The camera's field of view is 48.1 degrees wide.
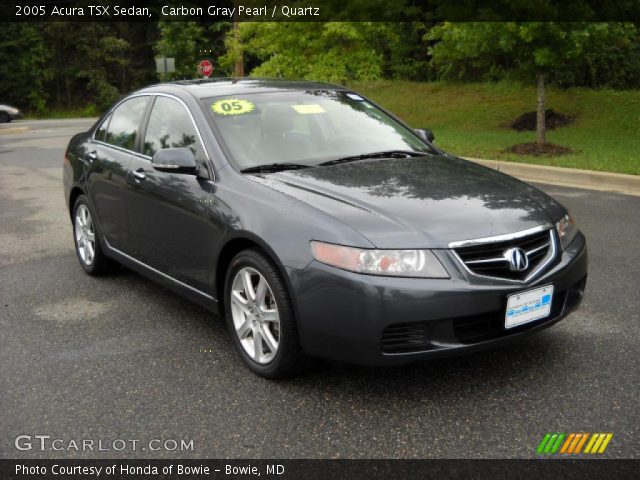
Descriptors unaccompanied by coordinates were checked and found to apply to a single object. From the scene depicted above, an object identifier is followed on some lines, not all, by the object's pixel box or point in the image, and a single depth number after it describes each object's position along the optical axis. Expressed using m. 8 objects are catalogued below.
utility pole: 21.83
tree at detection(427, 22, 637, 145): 11.88
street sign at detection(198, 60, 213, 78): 31.88
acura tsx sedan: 3.33
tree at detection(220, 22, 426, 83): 17.55
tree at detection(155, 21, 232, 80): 47.22
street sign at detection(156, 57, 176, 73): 31.41
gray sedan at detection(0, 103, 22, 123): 33.84
